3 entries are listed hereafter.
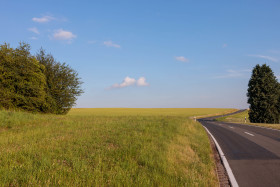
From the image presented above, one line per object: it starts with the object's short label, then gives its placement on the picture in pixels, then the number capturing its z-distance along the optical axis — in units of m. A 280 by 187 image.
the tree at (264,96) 37.50
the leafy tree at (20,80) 22.31
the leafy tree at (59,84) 29.03
